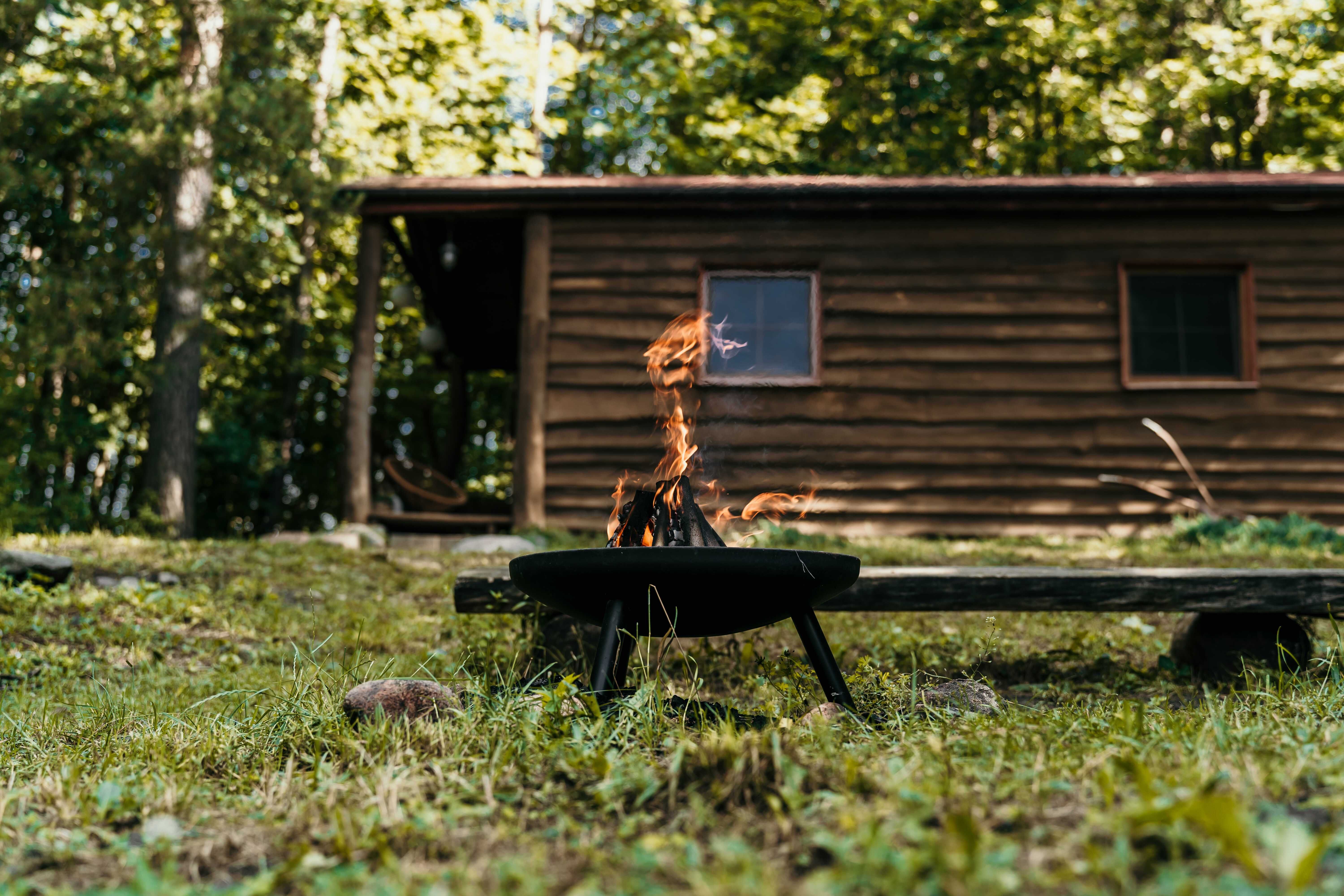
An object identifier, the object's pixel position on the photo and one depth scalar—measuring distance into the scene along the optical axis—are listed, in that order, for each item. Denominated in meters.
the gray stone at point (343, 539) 7.82
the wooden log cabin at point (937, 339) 8.82
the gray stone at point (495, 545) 7.45
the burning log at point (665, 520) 3.08
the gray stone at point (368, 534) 8.27
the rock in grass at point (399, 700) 2.62
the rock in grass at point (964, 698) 2.79
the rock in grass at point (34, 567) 5.41
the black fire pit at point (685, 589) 2.60
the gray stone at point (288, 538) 8.09
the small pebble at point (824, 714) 2.53
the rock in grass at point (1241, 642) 3.91
